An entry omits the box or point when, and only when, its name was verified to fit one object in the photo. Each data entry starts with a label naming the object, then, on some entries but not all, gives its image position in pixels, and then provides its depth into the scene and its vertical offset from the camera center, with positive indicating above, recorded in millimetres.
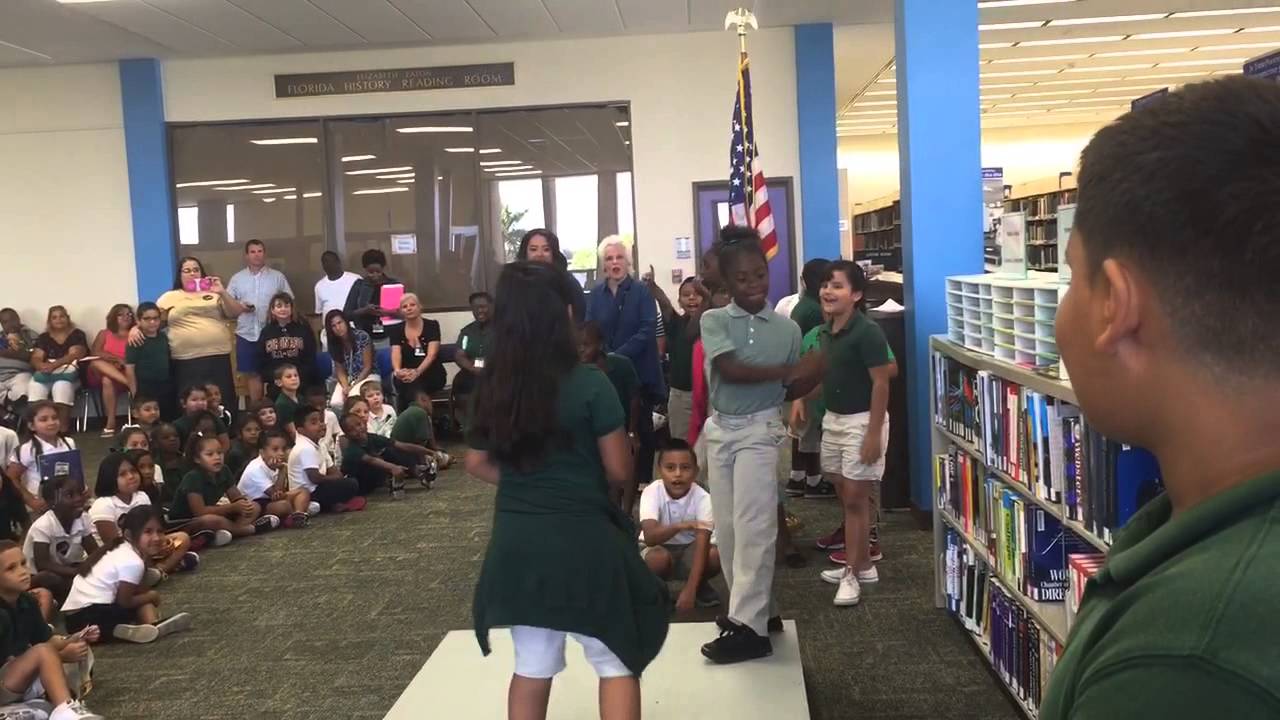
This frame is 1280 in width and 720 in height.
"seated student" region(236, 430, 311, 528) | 5969 -1018
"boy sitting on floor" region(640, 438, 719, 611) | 4391 -934
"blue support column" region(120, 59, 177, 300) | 10086 +1275
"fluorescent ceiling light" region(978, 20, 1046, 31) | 10138 +2329
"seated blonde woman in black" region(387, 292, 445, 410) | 8461 -436
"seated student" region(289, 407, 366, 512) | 6250 -1039
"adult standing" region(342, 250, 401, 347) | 8766 -7
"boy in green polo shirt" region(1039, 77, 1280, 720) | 538 -68
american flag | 5807 +597
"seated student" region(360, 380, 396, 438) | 7441 -789
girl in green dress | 2256 -468
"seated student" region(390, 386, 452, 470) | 7480 -916
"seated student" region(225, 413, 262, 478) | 6289 -820
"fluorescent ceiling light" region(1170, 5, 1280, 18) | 10242 +2389
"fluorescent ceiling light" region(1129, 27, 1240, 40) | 11250 +2425
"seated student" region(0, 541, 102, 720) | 3236 -1036
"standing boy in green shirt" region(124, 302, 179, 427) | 8203 -415
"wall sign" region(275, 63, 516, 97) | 9977 +2038
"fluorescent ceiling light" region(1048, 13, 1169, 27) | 10211 +2370
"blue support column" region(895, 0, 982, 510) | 5273 +653
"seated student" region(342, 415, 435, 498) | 6781 -1034
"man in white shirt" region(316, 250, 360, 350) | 9398 +133
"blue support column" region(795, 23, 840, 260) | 9727 +1283
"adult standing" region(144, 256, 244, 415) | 8070 -155
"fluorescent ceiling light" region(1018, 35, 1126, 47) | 11234 +2404
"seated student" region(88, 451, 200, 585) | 4781 -878
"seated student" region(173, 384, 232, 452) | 6524 -649
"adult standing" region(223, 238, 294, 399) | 8836 +98
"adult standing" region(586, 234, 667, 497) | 5250 -106
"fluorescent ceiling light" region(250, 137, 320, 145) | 10242 +1556
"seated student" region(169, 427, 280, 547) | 5582 -1035
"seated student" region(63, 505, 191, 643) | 4145 -1123
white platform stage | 3025 -1176
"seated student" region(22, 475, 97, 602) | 4426 -946
